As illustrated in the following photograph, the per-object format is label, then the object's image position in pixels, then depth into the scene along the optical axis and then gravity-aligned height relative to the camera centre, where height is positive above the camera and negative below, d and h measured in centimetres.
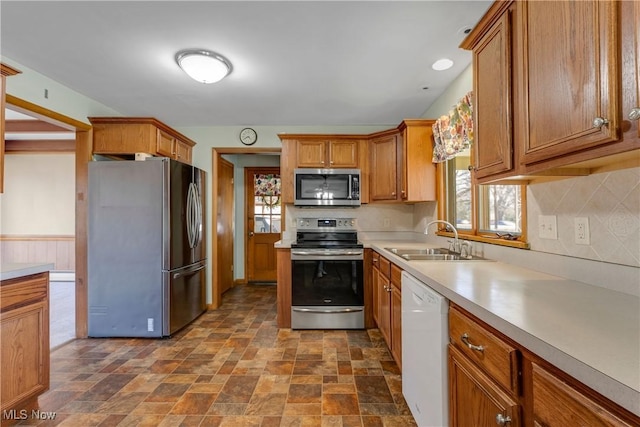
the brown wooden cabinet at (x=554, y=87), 75 +43
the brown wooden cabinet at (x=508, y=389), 58 -46
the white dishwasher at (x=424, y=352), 122 -67
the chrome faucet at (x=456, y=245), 226 -24
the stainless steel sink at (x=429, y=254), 210 -31
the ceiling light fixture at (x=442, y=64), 222 +122
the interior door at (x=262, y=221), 511 -6
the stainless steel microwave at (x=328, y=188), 334 +34
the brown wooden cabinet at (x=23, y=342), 152 -70
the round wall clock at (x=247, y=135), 380 +111
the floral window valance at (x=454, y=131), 214 +70
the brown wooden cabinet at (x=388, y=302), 204 -71
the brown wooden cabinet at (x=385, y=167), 325 +58
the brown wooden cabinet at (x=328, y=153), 341 +77
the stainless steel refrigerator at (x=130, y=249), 278 -30
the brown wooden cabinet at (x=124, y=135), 292 +87
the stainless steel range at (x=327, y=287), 300 -75
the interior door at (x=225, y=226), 400 -13
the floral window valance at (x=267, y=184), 511 +60
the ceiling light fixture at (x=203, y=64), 208 +117
